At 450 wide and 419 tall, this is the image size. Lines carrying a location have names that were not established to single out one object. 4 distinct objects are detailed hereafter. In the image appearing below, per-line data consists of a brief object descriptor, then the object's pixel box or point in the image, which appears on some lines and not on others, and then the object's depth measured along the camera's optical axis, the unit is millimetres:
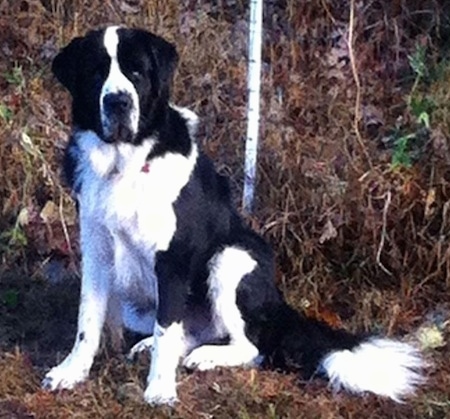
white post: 5816
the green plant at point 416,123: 5672
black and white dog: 4277
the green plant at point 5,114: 6281
